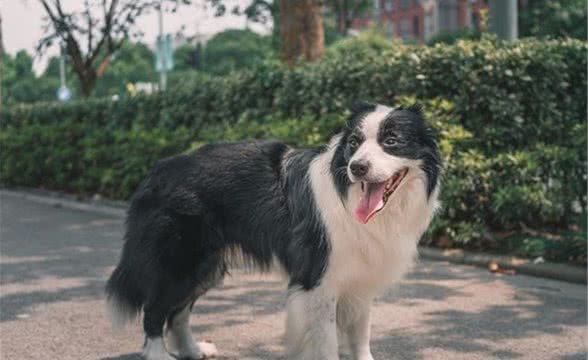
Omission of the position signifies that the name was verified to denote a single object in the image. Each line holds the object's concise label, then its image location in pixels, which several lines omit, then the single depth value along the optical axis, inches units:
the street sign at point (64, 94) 1293.9
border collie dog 157.2
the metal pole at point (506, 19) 360.2
